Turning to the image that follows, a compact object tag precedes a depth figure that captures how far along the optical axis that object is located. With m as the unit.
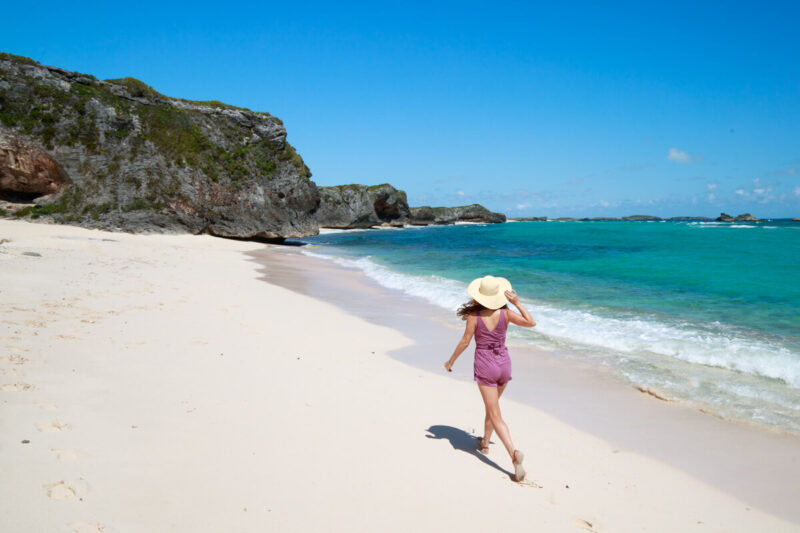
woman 3.92
